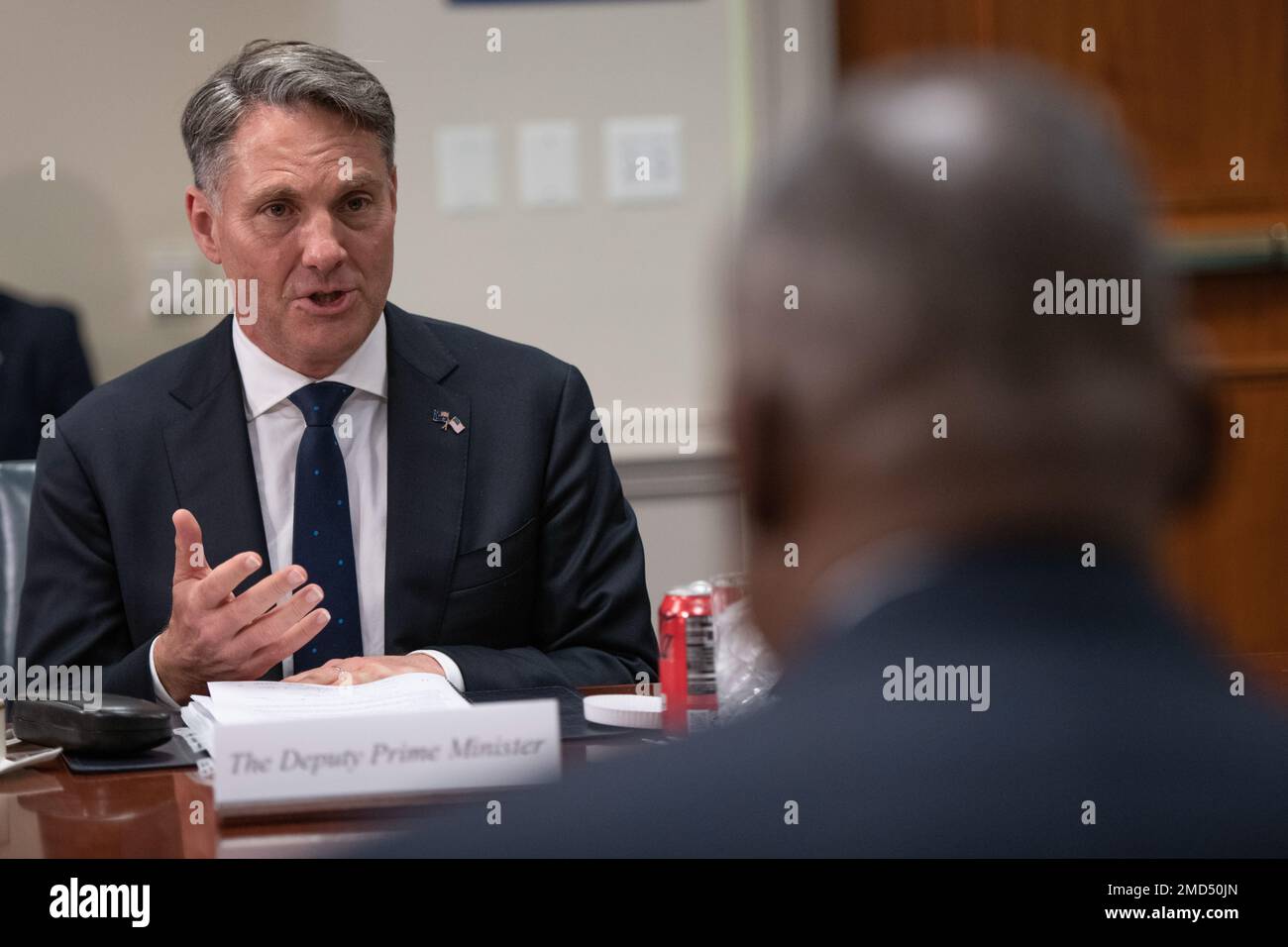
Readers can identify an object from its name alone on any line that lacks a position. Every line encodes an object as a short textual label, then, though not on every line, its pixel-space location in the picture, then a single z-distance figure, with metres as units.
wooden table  3.77
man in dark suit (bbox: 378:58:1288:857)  2.11
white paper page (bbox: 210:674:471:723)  4.58
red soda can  4.82
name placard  3.95
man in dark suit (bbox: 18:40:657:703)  5.46
